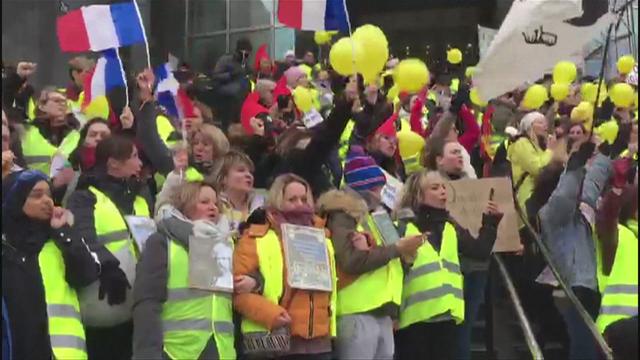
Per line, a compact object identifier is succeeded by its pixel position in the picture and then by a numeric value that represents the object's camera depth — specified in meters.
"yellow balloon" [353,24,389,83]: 6.70
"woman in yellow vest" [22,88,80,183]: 7.05
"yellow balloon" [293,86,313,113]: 9.80
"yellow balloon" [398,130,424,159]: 8.38
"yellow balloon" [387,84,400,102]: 9.89
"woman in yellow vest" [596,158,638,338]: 5.97
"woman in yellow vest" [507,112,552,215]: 8.78
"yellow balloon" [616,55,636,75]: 11.12
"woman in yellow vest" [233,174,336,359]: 5.62
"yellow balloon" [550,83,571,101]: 10.41
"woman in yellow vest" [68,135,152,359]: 5.48
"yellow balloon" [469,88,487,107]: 8.15
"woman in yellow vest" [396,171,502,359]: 6.53
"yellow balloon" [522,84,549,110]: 9.89
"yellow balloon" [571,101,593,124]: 9.02
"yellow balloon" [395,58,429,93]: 7.80
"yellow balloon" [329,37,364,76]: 6.63
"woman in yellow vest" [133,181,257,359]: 5.32
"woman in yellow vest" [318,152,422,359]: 6.09
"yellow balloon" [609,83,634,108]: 9.21
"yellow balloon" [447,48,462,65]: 12.24
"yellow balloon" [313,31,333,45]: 13.11
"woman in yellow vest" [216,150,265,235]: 6.18
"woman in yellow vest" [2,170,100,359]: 5.03
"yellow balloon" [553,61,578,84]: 10.12
